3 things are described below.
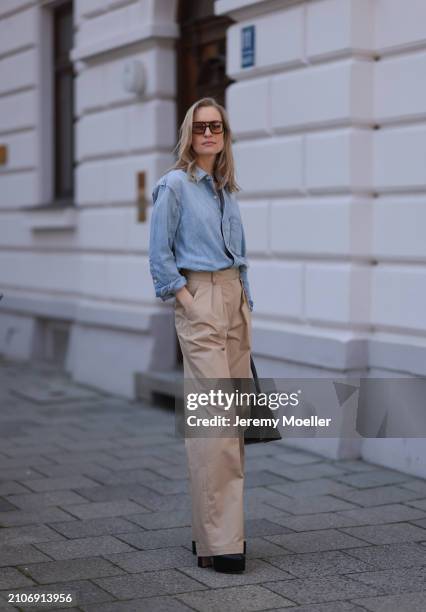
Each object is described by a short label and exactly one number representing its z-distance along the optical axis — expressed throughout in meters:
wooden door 8.81
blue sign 7.66
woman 4.63
